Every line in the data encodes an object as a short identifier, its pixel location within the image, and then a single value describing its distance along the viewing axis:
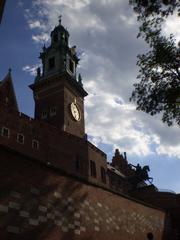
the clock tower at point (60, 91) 45.38
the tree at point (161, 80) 17.11
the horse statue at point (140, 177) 54.75
